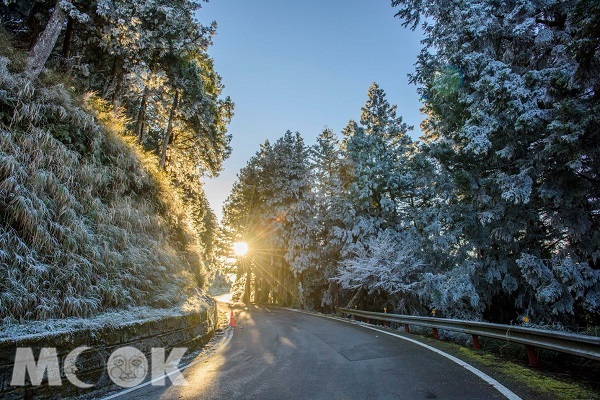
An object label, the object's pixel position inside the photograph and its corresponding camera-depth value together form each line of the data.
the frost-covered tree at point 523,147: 7.10
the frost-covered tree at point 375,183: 19.14
